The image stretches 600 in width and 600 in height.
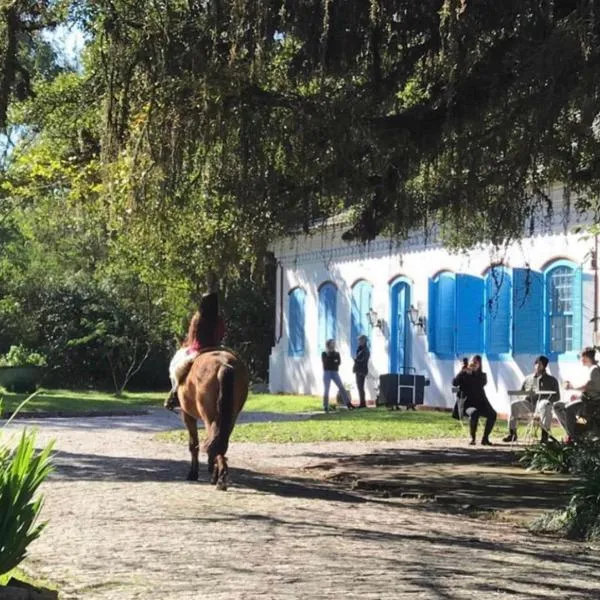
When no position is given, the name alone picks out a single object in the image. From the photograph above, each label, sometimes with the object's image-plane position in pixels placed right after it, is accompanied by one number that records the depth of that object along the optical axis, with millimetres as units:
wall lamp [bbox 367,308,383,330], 28188
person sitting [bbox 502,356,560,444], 16656
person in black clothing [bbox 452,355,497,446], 17484
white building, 21766
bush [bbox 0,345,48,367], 32906
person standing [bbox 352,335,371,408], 27094
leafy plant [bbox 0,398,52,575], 5566
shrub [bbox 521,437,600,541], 8906
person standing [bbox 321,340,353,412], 26578
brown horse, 10898
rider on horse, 11961
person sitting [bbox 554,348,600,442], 14748
